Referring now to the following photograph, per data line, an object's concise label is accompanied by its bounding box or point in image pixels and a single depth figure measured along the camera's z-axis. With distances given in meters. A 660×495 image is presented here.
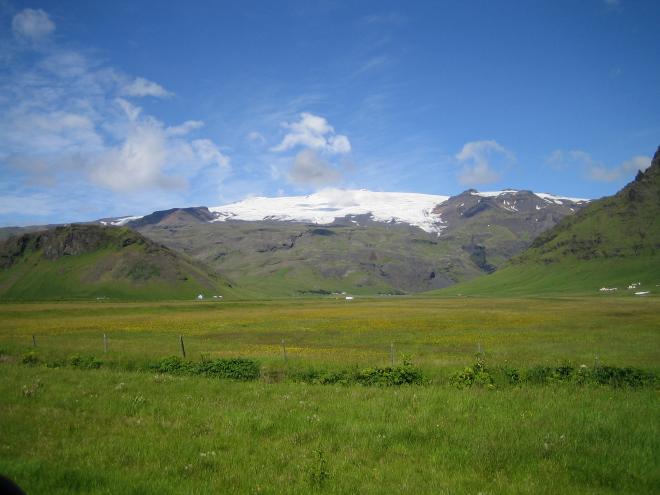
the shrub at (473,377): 21.87
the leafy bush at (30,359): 30.40
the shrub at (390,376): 23.20
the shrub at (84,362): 29.12
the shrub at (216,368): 25.73
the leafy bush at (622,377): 22.12
